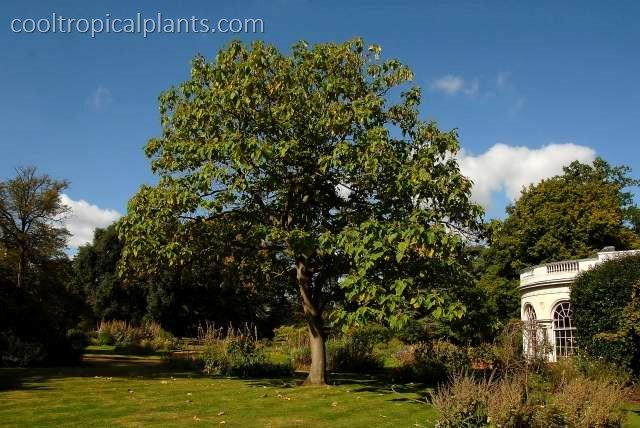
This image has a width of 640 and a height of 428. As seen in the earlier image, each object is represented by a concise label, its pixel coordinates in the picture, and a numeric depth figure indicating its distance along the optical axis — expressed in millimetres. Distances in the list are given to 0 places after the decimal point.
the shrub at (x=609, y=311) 20312
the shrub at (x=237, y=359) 20219
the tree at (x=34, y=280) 22375
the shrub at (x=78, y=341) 24234
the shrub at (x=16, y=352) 21203
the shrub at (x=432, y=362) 19812
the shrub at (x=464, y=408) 9562
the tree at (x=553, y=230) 40469
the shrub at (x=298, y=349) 24109
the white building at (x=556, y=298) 28062
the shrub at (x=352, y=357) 23562
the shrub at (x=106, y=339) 34719
